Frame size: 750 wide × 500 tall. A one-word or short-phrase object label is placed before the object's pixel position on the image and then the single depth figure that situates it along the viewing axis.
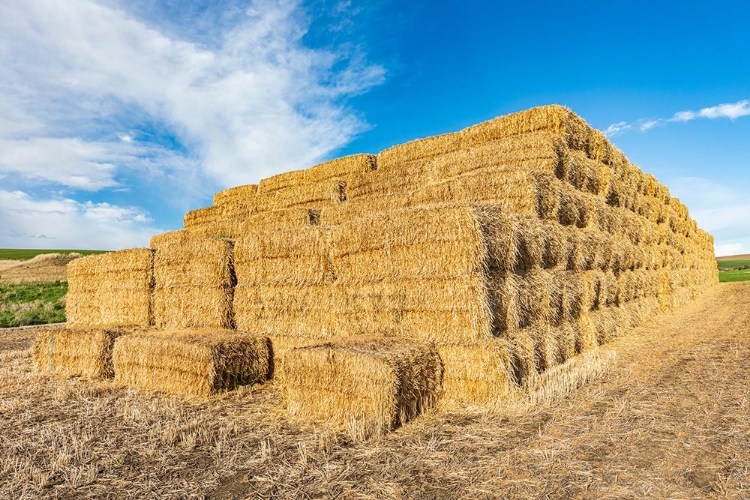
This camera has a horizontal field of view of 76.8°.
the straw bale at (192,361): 7.82
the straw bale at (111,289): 11.66
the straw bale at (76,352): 10.13
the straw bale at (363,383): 5.67
